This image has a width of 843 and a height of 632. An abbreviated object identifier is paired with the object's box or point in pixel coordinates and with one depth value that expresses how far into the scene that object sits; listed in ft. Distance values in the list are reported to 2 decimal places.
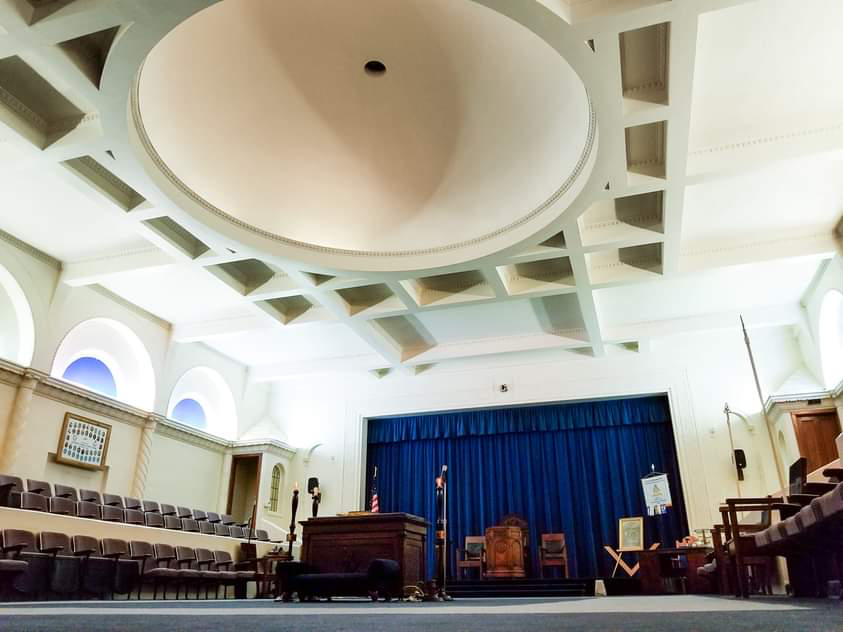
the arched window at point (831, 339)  31.24
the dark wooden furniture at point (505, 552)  35.19
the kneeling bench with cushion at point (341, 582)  17.33
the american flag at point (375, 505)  24.26
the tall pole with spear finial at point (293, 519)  19.98
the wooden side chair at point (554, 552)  37.06
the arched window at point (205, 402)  38.99
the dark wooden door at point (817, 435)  31.07
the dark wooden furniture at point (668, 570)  25.91
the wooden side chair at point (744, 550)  15.39
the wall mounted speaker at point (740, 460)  34.35
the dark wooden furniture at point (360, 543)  19.72
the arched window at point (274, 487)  41.06
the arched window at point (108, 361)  31.78
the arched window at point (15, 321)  28.37
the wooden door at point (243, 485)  41.32
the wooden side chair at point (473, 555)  37.26
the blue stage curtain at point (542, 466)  38.42
